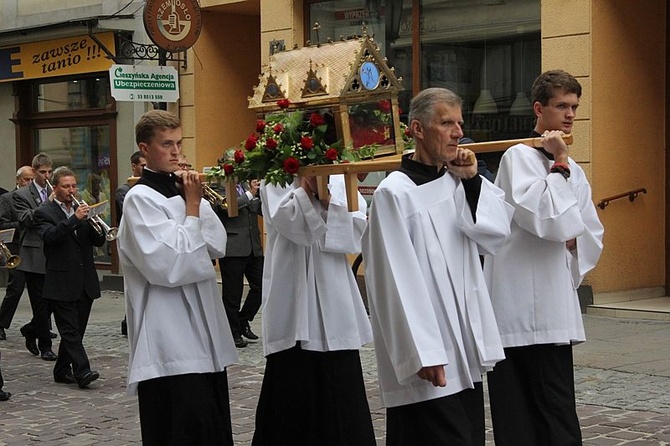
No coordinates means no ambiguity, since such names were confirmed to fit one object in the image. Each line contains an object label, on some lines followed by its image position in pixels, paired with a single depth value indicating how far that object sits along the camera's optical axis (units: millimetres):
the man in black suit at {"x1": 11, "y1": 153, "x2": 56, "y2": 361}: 11656
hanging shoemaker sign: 15297
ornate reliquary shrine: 6262
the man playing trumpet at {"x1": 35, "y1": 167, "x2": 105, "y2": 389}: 10258
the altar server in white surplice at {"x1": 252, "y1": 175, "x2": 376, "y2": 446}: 6496
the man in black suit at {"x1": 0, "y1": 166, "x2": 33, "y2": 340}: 12875
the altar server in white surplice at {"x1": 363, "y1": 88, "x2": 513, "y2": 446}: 5242
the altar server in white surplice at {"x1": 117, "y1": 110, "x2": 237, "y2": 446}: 6074
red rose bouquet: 6121
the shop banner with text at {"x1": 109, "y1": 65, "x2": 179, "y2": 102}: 14352
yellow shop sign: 18406
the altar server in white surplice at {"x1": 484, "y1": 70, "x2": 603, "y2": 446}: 6176
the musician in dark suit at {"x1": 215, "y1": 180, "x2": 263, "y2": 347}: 11852
